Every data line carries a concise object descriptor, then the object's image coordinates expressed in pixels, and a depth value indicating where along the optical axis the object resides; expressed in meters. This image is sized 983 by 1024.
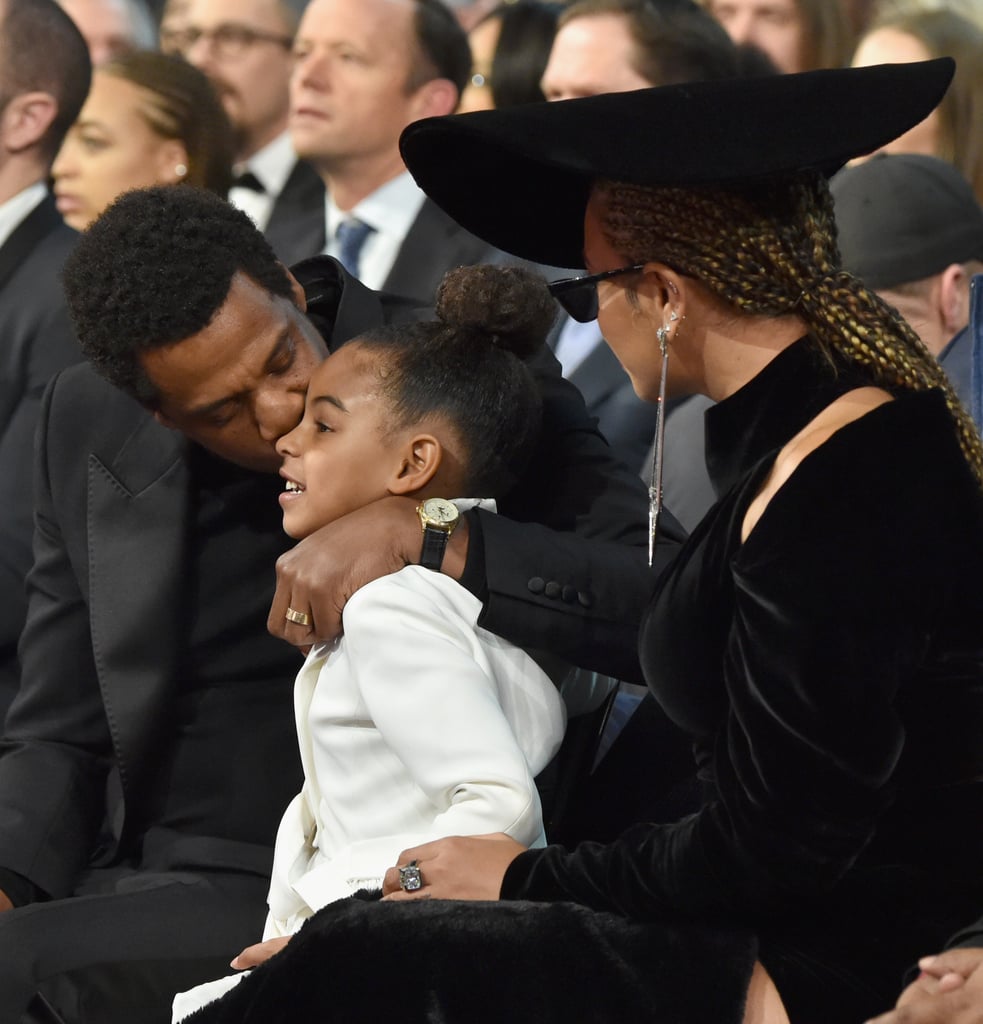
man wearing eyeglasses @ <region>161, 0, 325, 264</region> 10.34
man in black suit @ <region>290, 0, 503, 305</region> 9.70
